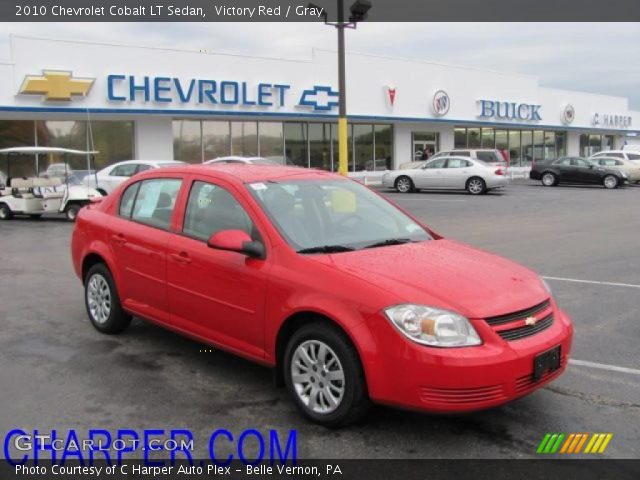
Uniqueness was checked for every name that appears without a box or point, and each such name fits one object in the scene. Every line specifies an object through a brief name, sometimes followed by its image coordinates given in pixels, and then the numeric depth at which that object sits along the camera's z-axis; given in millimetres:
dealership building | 21250
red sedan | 3672
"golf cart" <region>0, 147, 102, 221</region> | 16375
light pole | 11906
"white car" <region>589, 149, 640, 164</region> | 33031
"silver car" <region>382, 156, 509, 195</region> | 24781
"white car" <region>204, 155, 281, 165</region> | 19220
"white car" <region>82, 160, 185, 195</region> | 18169
